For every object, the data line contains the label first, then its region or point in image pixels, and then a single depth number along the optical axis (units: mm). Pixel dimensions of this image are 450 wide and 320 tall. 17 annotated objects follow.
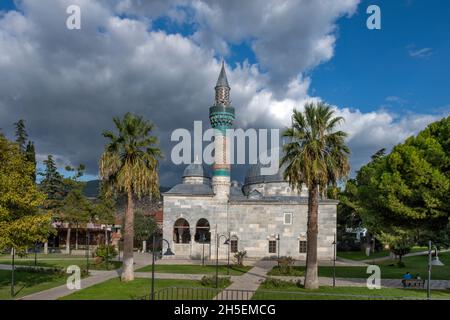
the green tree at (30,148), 59134
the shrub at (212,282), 25431
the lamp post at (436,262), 39312
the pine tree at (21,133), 60950
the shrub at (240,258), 37938
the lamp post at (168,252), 46016
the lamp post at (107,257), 34266
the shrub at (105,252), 35406
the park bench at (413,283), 24844
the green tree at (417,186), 21869
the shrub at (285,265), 31262
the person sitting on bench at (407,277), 25672
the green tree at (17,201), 18281
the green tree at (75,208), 50250
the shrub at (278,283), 24719
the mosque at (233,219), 46281
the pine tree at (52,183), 53875
